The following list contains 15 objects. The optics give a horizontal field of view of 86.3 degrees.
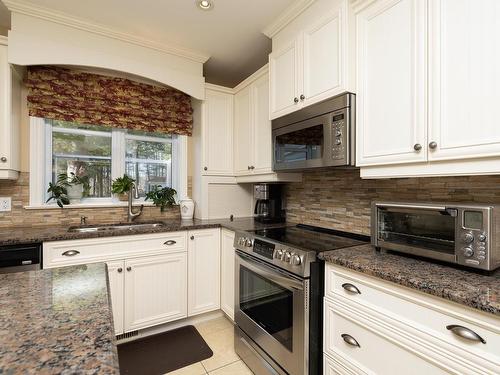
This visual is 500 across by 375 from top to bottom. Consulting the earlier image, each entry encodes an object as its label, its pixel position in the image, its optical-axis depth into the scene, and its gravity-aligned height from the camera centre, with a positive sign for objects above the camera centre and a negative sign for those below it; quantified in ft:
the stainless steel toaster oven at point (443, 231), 3.35 -0.65
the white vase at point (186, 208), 9.08 -0.75
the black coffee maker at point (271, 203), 8.72 -0.55
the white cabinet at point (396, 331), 2.88 -1.86
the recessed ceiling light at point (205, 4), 6.23 +4.32
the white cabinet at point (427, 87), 3.43 +1.50
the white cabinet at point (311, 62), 5.18 +2.76
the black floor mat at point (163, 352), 6.14 -4.16
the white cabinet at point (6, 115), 6.45 +1.70
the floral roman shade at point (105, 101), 7.31 +2.58
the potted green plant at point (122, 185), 8.10 +0.02
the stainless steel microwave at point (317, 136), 5.09 +1.12
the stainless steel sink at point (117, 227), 7.52 -1.23
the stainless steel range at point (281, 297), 4.68 -2.23
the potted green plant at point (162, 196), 8.82 -0.34
